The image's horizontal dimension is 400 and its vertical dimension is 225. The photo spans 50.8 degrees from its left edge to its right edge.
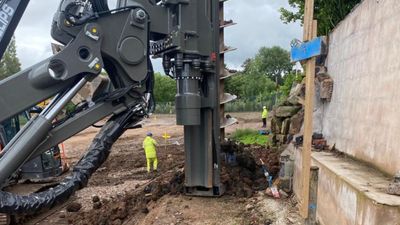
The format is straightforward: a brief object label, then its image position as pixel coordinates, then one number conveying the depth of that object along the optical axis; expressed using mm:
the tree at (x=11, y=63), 51566
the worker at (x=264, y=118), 24705
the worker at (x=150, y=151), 12453
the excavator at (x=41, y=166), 8938
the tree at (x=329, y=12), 11656
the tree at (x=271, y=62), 73438
